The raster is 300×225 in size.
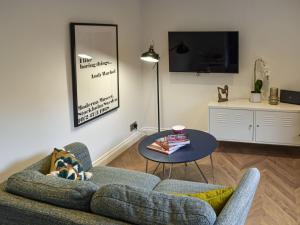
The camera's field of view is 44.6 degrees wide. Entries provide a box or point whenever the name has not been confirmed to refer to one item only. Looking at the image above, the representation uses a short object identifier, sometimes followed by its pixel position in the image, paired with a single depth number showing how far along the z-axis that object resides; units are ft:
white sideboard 14.02
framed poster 11.57
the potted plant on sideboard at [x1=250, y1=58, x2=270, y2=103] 14.99
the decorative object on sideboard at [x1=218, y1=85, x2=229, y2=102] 15.48
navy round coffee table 10.32
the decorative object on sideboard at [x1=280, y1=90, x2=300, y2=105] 14.42
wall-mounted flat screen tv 15.15
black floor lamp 13.60
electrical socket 16.22
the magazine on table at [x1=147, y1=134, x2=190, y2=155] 10.94
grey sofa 6.13
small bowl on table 12.12
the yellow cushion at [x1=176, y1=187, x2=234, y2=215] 6.53
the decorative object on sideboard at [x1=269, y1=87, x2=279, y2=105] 14.57
